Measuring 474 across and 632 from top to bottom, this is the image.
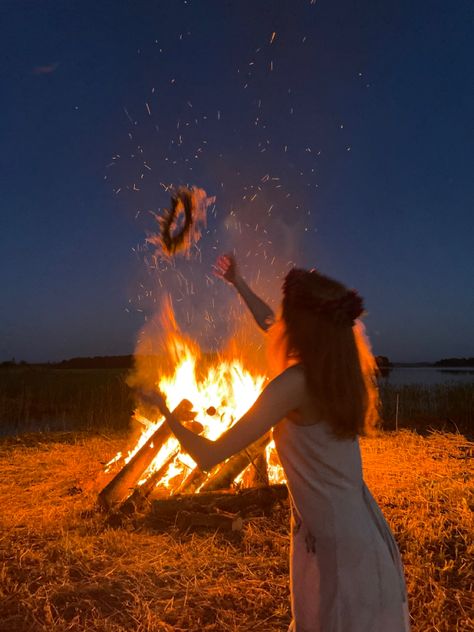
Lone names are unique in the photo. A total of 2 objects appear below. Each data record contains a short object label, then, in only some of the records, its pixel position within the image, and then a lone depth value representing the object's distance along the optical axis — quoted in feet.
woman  6.21
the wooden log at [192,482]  18.97
